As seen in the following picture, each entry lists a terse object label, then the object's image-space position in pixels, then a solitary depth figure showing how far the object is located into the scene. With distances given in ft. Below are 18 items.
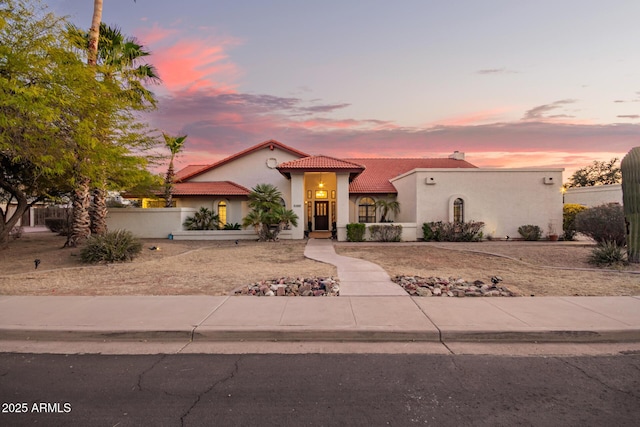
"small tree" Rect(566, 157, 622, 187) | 157.07
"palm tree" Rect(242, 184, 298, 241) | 66.80
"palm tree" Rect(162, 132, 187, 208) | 75.66
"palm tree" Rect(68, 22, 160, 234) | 49.90
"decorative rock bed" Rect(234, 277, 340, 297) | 24.40
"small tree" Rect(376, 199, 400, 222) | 79.44
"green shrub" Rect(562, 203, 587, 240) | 69.62
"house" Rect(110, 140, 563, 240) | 70.03
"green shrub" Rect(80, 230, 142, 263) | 39.11
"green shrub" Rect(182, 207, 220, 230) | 77.20
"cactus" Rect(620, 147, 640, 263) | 35.78
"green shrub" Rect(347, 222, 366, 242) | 67.36
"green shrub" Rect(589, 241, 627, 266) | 36.17
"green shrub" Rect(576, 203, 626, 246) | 47.06
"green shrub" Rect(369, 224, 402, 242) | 67.62
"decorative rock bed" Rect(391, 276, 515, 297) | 24.18
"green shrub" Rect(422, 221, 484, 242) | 67.15
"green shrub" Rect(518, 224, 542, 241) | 68.64
